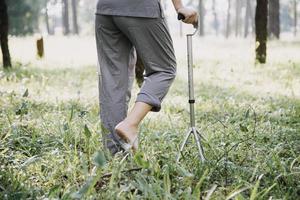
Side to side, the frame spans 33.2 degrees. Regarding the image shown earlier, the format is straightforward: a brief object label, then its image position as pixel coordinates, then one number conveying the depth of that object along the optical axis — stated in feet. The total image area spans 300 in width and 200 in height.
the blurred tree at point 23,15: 99.71
